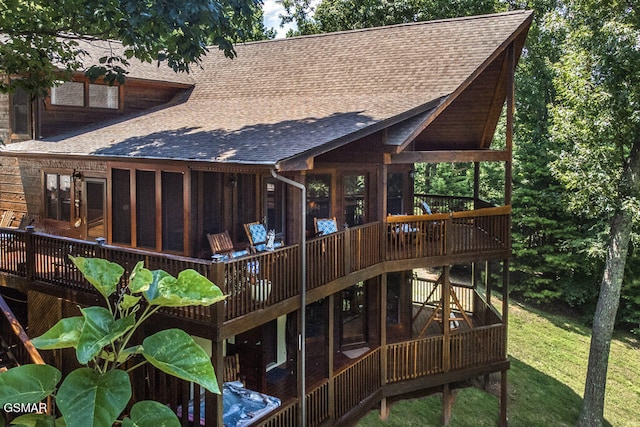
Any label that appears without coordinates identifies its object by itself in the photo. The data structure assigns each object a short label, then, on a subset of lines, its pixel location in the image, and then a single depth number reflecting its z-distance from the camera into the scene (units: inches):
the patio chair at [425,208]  575.5
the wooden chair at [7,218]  538.0
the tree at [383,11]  998.4
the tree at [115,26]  343.9
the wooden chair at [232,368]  408.2
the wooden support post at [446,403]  506.3
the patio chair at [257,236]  431.8
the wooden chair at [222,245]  423.6
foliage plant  80.6
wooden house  343.6
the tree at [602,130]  532.7
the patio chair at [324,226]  471.5
